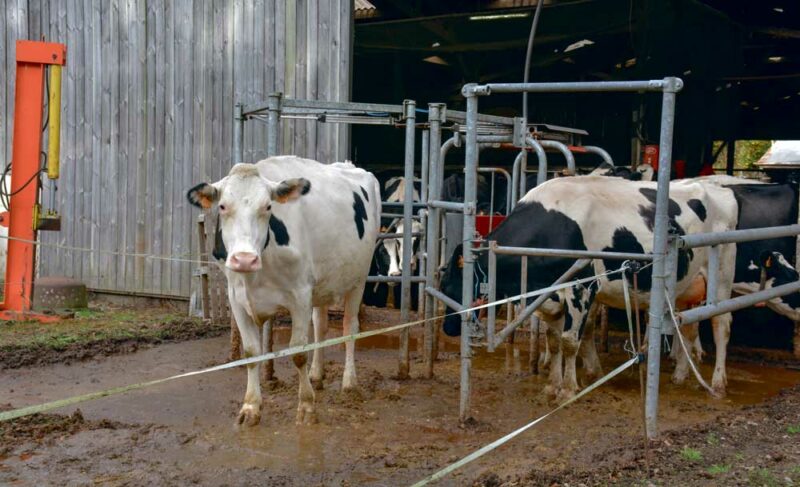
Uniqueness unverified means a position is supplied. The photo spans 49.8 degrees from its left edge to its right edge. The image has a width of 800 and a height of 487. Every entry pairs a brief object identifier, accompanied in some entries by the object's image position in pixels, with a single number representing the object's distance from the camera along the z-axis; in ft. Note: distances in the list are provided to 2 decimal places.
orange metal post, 34.14
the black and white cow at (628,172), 33.06
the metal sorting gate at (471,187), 17.48
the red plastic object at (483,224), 33.99
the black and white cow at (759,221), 30.01
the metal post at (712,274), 19.35
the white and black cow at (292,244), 19.40
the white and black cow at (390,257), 43.04
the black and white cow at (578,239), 24.08
